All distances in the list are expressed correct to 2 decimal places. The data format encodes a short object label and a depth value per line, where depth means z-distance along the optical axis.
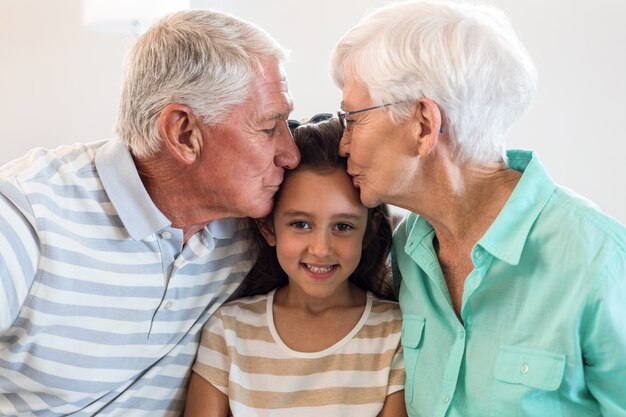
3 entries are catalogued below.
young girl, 1.65
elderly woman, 1.39
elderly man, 1.53
